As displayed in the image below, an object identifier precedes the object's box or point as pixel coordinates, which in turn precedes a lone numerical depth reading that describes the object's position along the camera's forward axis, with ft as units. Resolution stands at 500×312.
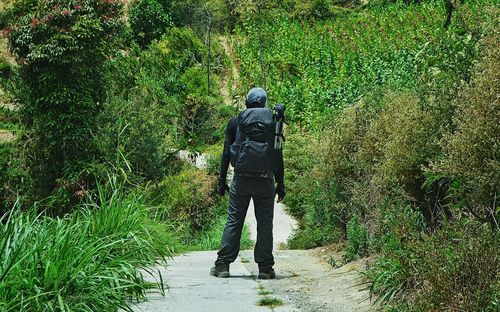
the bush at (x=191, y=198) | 66.13
